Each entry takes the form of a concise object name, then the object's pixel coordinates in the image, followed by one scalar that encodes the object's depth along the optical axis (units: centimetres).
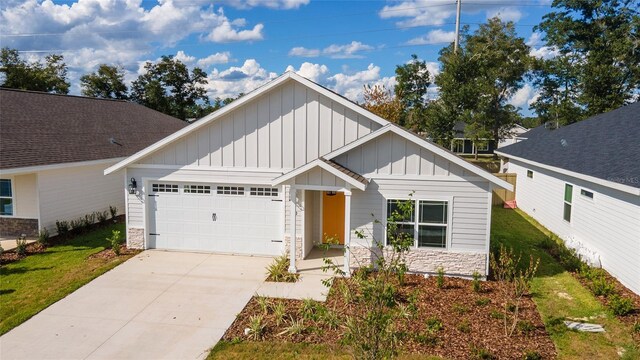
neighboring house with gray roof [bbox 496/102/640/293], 1018
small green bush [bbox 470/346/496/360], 705
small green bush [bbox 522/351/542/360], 694
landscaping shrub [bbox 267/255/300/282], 1075
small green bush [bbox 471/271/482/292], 1010
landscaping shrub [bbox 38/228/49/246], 1359
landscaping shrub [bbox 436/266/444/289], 1038
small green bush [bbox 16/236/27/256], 1261
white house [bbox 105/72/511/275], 1088
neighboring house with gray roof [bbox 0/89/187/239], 1422
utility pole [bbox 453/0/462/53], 3628
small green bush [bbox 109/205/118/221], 1702
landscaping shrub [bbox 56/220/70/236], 1459
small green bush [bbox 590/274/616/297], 970
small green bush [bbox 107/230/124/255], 1273
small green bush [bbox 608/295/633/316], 864
